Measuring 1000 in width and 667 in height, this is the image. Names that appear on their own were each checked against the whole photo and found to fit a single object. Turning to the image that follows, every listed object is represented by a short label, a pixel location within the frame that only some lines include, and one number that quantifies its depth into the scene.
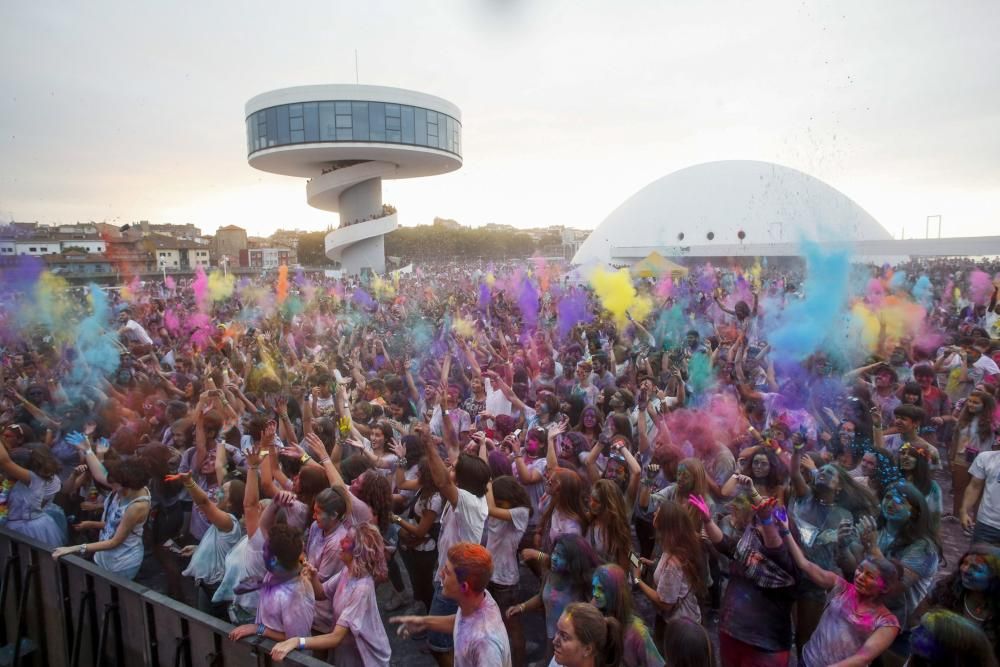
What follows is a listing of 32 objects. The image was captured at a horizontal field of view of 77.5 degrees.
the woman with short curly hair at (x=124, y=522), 4.07
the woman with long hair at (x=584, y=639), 2.45
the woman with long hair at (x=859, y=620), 2.80
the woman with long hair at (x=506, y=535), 3.84
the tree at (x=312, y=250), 88.00
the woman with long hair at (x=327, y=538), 3.30
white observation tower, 42.12
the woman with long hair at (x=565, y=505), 3.69
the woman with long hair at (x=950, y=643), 2.35
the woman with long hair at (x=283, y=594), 3.02
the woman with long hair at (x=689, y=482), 3.78
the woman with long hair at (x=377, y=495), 3.83
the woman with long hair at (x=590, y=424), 5.21
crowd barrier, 3.13
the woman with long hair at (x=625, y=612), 2.71
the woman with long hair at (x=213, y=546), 3.76
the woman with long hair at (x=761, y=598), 3.20
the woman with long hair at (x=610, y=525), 3.48
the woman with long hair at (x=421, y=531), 4.15
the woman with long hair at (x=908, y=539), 3.23
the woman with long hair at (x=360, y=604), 3.03
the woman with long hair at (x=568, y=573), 3.18
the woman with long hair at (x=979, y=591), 2.71
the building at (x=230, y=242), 83.50
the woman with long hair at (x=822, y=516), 3.46
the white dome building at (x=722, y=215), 54.41
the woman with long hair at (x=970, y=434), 5.38
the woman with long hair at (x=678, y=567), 3.30
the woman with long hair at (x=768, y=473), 3.81
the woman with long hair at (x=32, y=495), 4.61
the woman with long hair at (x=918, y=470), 3.84
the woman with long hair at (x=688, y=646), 2.52
